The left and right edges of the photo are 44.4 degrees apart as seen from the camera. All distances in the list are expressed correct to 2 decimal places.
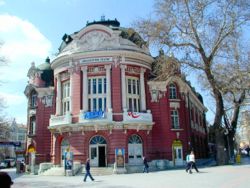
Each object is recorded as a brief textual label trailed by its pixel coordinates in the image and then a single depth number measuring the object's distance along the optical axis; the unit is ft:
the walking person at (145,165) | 94.10
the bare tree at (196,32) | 90.68
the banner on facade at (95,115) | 103.91
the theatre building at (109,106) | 105.81
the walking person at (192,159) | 78.11
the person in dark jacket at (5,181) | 11.63
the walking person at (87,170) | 72.13
